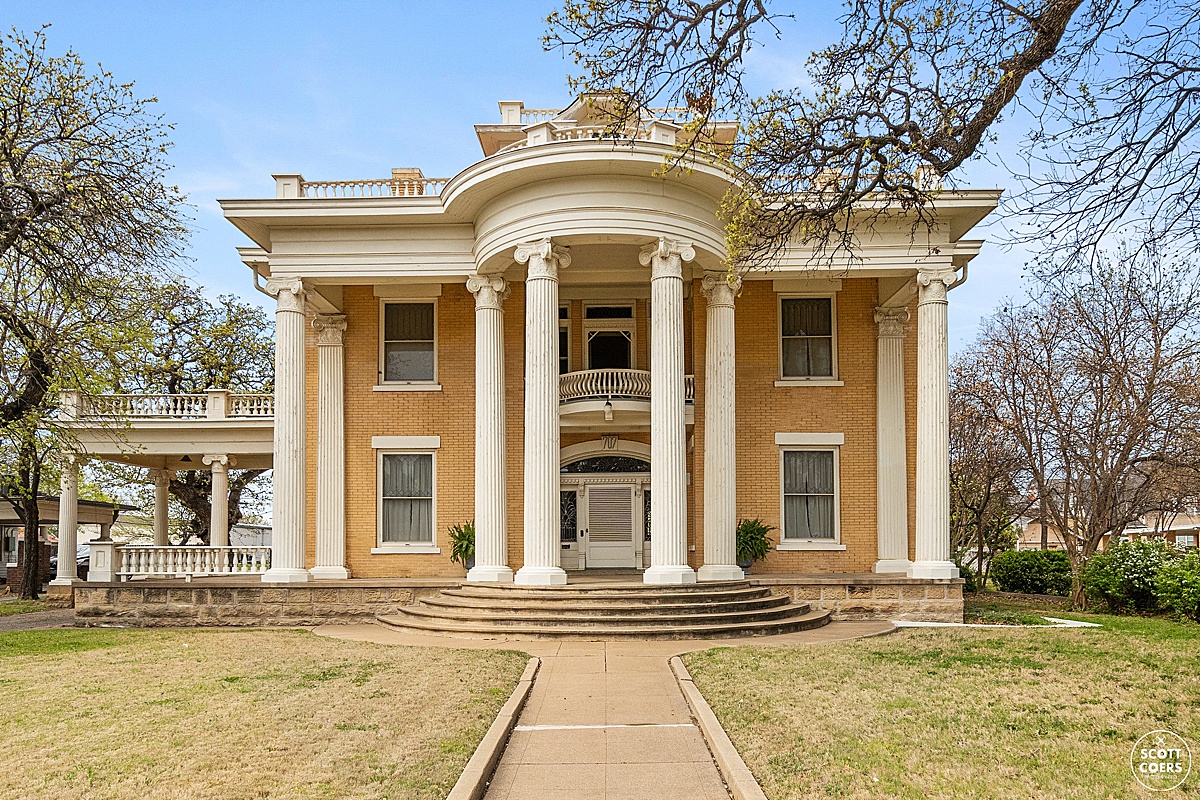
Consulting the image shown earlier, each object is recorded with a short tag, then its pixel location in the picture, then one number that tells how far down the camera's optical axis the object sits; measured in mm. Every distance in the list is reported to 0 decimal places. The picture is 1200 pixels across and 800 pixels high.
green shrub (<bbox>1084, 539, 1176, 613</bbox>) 21906
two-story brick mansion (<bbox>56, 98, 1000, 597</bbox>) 18203
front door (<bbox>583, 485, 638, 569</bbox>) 22797
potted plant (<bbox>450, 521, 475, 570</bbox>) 20938
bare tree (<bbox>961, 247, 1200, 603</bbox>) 23750
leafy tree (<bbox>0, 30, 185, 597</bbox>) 16203
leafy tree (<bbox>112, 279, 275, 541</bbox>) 36812
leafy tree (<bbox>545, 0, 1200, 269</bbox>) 8789
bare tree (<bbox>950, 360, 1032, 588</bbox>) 29312
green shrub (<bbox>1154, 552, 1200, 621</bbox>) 20328
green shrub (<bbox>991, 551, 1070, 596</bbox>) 30312
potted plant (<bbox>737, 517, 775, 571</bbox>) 20750
